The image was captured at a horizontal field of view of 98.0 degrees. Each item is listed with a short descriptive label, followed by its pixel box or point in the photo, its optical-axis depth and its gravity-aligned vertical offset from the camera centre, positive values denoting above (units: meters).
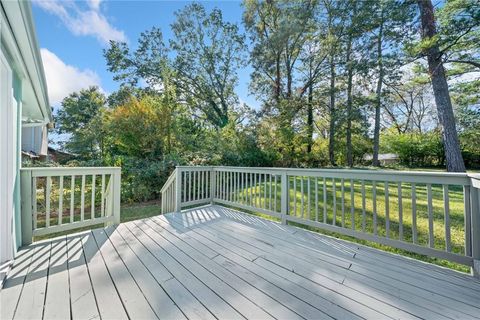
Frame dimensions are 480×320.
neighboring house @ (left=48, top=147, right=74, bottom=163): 14.78 +1.01
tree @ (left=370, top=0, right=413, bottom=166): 7.49 +5.18
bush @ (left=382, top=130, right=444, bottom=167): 13.43 +1.00
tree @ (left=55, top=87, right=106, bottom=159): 19.50 +5.49
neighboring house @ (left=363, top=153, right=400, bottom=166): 16.95 +0.53
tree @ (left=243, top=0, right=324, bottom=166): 10.74 +6.17
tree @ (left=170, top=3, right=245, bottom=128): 12.62 +6.74
